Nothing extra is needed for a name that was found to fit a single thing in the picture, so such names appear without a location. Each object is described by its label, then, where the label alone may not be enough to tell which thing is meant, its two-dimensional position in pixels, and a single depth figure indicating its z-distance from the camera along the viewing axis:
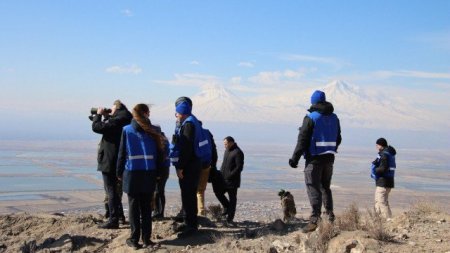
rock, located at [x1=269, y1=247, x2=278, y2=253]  7.04
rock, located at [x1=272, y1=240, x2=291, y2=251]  7.16
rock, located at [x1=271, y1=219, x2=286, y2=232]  8.36
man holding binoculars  8.16
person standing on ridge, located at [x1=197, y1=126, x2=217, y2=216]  9.39
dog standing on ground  10.31
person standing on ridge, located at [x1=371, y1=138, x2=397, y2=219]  10.53
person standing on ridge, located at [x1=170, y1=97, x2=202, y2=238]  7.59
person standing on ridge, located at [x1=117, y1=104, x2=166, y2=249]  7.32
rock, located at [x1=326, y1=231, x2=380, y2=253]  6.61
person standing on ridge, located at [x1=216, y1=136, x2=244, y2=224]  10.08
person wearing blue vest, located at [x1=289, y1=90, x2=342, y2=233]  7.52
